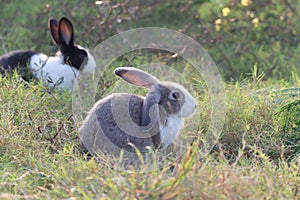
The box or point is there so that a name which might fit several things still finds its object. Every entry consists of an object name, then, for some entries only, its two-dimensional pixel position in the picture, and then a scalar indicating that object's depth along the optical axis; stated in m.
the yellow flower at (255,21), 13.77
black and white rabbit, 11.52
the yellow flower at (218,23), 13.58
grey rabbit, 8.48
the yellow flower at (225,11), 12.91
